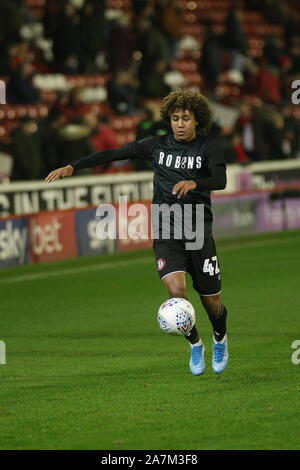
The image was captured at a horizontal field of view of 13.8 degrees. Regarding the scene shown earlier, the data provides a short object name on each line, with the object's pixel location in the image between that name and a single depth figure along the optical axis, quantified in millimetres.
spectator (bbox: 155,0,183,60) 27625
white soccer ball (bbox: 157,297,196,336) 9086
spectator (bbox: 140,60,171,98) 25859
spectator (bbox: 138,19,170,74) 25906
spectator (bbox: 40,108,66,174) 21109
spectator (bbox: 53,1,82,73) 24359
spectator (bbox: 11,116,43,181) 20422
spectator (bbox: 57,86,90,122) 21641
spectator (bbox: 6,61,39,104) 22578
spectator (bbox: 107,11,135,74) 25531
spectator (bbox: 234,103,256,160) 26203
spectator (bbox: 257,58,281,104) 29359
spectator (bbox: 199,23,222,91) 28625
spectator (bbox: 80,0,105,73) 24781
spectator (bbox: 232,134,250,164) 24469
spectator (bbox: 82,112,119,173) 21422
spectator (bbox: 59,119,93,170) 21194
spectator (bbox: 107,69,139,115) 24812
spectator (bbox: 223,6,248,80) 29531
